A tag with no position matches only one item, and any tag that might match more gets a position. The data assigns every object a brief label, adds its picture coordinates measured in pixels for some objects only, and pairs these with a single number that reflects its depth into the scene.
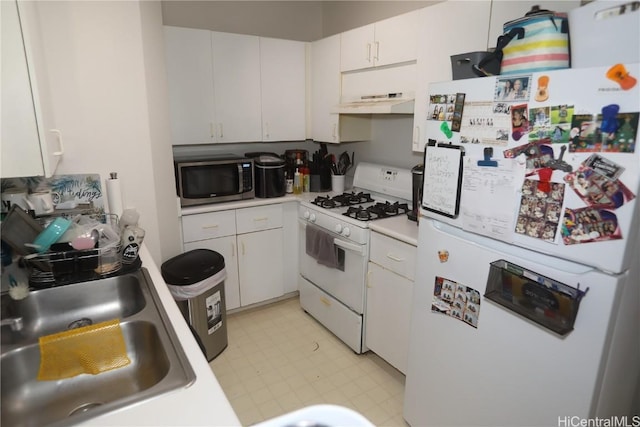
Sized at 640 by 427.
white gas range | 2.47
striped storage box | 1.24
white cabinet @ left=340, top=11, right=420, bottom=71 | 2.26
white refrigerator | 1.10
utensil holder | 3.22
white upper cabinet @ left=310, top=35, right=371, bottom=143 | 2.91
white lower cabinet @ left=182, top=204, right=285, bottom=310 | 2.73
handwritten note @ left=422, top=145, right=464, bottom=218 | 1.51
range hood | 2.33
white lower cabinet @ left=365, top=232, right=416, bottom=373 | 2.16
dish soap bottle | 3.20
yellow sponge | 1.19
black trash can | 2.30
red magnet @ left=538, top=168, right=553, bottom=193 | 1.21
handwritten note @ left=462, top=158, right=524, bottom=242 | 1.32
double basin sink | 1.09
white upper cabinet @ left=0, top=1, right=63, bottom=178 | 1.10
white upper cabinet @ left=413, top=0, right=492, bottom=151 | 1.87
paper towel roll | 1.92
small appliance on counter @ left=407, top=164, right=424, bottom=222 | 2.37
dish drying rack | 1.49
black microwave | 2.66
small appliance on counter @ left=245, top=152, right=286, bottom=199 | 2.96
